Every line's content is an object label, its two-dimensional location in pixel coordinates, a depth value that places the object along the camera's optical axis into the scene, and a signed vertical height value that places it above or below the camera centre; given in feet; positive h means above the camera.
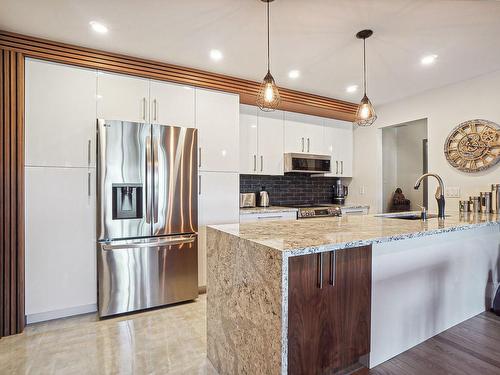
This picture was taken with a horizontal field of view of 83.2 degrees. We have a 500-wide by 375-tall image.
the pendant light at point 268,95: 6.67 +2.22
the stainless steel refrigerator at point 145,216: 8.42 -0.93
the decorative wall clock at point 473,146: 9.96 +1.52
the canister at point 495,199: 9.26 -0.43
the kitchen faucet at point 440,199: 8.35 -0.39
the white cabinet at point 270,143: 12.71 +2.00
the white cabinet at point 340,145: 14.84 +2.23
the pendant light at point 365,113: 7.96 +2.10
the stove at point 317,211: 12.46 -1.14
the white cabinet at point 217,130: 10.25 +2.12
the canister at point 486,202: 9.42 -0.54
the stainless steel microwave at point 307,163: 13.14 +1.13
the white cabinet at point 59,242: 7.87 -1.62
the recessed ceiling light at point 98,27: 7.13 +4.14
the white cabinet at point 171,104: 9.49 +2.84
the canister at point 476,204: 9.71 -0.62
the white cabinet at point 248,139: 12.25 +2.08
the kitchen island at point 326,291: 4.30 -1.98
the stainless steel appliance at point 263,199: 13.39 -0.60
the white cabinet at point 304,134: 13.48 +2.61
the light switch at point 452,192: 11.08 -0.23
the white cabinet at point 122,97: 8.73 +2.85
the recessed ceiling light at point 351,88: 11.78 +4.21
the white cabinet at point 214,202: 10.19 -0.59
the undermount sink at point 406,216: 8.90 -0.95
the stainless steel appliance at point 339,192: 15.81 -0.33
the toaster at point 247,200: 13.12 -0.64
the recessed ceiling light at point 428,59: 8.97 +4.12
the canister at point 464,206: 10.04 -0.71
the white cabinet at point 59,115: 7.88 +2.09
